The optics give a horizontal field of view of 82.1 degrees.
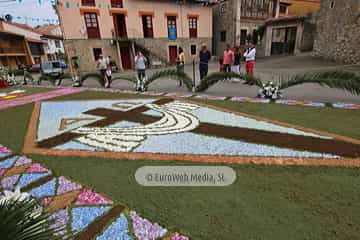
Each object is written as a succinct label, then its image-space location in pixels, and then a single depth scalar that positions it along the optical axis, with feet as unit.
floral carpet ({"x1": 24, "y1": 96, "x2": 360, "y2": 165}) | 8.38
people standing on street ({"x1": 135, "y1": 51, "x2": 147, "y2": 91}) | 27.76
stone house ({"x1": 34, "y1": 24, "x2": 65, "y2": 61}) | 117.45
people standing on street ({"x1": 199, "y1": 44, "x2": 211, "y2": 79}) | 25.93
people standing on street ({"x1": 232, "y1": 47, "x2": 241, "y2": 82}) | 27.20
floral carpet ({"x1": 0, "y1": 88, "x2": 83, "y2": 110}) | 20.28
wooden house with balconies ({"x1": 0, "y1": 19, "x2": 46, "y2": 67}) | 89.76
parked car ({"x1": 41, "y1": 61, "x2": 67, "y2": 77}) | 59.47
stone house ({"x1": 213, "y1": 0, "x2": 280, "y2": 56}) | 66.08
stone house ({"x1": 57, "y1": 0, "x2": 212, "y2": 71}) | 52.70
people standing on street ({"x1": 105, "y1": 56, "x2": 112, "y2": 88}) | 29.77
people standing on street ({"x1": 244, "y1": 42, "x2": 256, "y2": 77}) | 23.57
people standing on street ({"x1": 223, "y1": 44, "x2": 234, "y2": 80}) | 26.53
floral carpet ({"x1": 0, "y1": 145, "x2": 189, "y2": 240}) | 4.97
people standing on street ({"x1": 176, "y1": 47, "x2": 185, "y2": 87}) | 29.20
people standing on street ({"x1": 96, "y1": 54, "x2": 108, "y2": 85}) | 30.27
